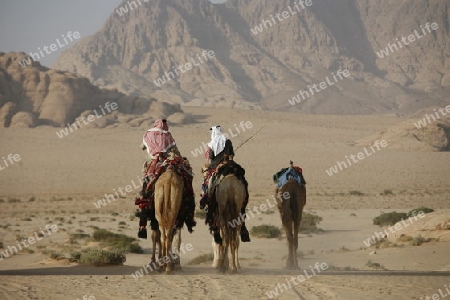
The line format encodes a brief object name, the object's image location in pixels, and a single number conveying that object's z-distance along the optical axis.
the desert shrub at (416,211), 28.18
